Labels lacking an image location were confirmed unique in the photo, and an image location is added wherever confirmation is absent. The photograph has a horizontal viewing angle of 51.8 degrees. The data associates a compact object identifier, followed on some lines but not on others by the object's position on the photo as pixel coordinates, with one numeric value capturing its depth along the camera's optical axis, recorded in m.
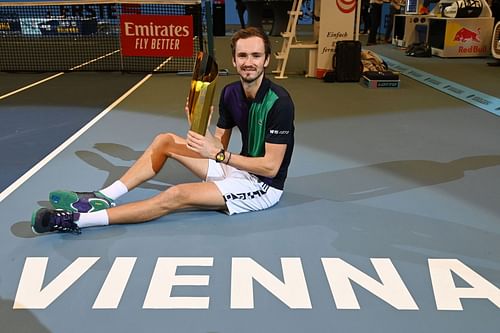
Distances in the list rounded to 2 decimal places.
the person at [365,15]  13.14
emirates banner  7.30
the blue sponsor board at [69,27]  13.20
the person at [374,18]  11.48
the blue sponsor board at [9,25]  12.88
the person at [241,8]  14.84
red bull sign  9.56
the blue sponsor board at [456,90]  5.43
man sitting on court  2.40
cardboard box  6.62
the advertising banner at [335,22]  6.85
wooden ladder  6.95
